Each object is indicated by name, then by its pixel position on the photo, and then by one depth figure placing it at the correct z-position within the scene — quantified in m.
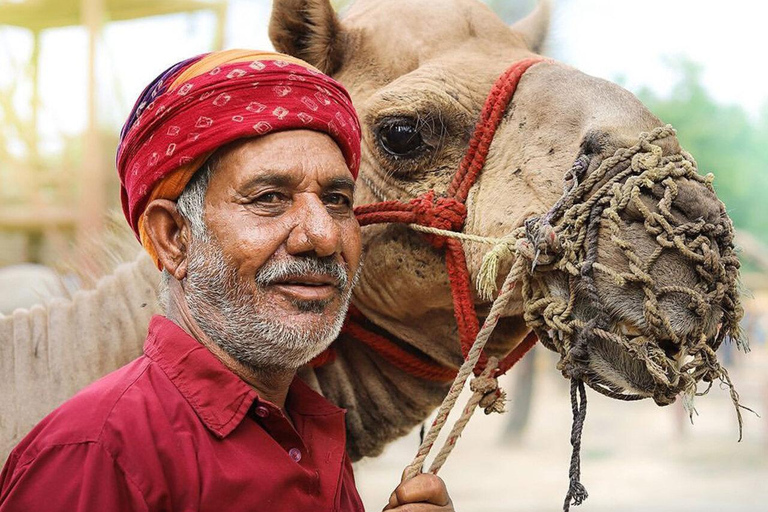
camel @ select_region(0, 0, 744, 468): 2.43
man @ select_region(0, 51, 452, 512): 1.85
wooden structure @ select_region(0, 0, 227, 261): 9.97
